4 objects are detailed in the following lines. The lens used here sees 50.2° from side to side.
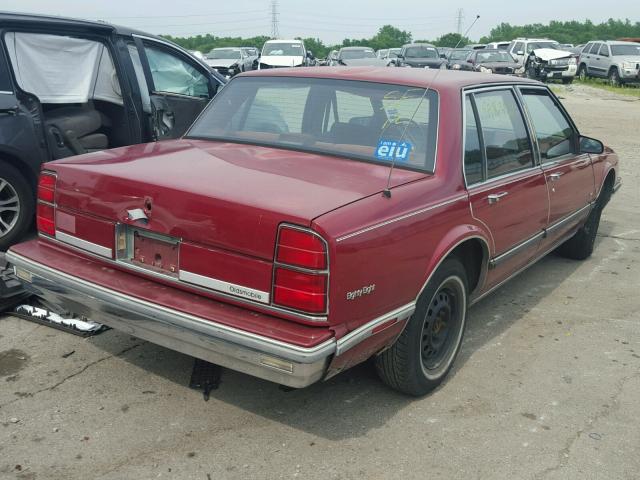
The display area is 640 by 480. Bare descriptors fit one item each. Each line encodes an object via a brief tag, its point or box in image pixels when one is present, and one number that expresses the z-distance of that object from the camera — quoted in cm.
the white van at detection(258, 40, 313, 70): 2348
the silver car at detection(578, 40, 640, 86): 2730
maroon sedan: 274
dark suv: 527
